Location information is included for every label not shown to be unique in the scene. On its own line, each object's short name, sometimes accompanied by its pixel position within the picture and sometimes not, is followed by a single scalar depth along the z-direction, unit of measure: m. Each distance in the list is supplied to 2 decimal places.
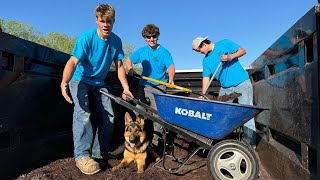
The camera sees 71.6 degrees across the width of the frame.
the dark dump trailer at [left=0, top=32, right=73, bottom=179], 2.04
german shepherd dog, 2.94
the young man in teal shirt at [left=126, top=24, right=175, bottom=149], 3.71
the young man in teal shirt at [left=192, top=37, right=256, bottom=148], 3.15
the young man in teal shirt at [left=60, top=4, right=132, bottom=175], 2.54
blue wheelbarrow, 2.29
